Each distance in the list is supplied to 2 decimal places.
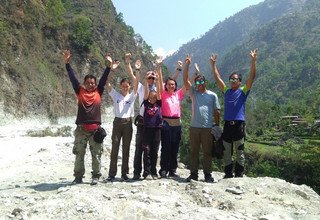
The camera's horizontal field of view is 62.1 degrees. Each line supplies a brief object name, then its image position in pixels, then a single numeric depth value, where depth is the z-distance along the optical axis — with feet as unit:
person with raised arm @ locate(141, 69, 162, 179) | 17.08
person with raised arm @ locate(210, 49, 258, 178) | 17.35
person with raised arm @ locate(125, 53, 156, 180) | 17.33
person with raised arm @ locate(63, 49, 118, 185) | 16.04
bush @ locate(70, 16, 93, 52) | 112.99
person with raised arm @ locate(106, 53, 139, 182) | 17.27
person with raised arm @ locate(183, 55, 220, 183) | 17.43
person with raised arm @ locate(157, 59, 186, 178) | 17.60
